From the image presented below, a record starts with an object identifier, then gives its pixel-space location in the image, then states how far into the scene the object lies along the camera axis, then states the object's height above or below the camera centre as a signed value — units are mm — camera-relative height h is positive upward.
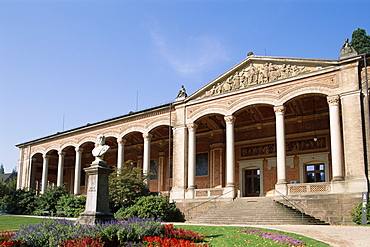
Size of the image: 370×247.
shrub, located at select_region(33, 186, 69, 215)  29953 -1963
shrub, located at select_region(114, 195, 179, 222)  21984 -1984
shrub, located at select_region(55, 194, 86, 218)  26875 -2181
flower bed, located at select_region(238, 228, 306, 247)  10791 -1911
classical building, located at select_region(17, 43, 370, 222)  19984 +3483
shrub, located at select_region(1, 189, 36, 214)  32281 -2358
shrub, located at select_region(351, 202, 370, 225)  17078 -1664
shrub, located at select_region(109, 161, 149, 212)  24797 -771
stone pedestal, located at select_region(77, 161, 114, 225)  11562 -641
